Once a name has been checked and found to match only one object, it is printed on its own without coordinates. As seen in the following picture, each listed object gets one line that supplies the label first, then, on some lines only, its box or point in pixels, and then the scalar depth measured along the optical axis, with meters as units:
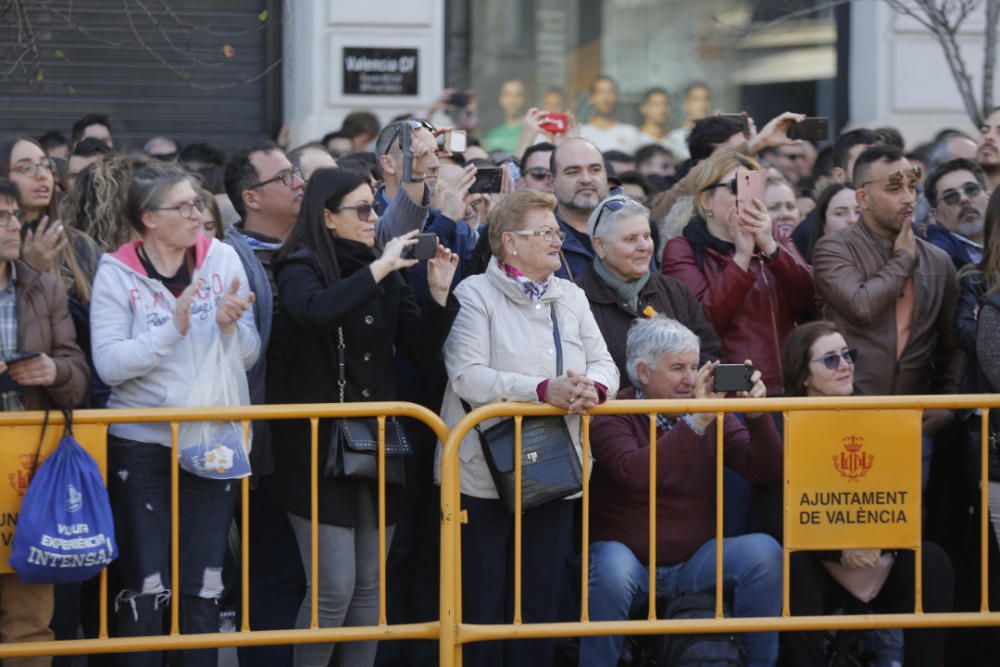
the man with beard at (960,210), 15.99
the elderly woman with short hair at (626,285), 14.36
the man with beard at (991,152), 17.33
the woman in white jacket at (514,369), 13.09
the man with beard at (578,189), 15.76
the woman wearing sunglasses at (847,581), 13.58
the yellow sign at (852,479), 12.98
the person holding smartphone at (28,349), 12.30
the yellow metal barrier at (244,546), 12.19
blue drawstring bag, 11.89
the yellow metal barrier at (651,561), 12.52
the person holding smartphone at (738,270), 14.93
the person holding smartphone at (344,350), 12.84
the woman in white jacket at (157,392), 12.47
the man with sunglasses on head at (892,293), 14.84
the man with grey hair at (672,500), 13.19
